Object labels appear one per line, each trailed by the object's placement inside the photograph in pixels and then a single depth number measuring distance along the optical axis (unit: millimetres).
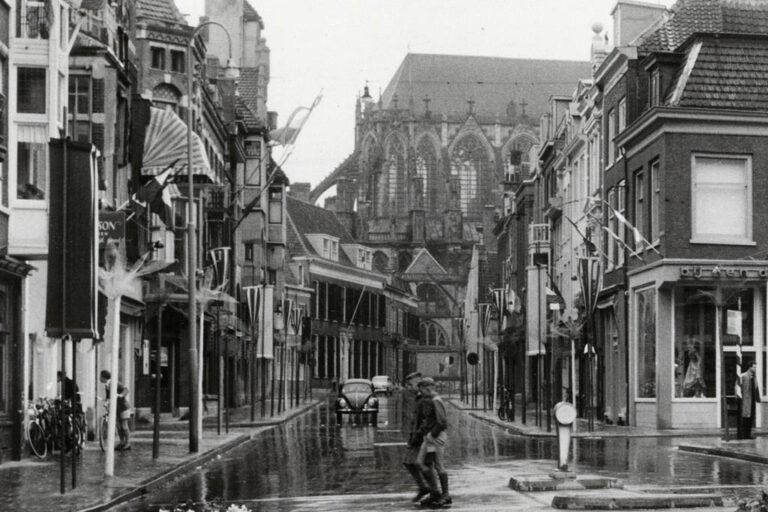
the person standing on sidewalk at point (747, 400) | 33469
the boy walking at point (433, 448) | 18797
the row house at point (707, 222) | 40906
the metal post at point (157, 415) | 27375
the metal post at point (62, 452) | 19852
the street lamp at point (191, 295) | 30984
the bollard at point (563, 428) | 21031
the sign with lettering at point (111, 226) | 32159
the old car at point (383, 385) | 103306
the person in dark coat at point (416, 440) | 19312
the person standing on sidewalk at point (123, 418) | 30109
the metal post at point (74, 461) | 20858
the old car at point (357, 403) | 51062
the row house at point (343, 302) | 113188
